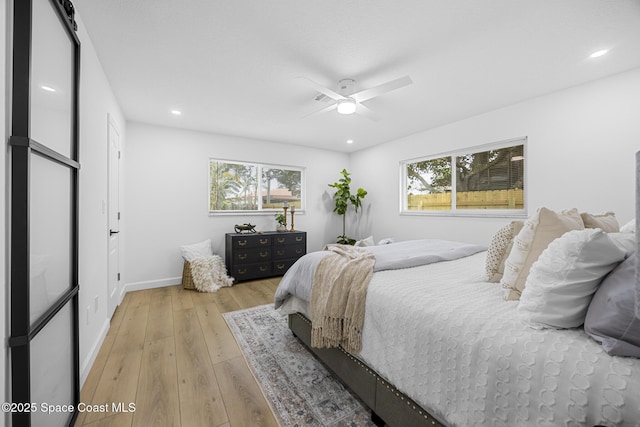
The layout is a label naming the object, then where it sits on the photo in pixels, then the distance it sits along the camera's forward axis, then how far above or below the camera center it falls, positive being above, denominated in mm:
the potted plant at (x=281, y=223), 4820 -156
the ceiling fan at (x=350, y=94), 2280 +1116
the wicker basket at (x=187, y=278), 3797 -923
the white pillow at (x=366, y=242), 4316 -457
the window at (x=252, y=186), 4535 +523
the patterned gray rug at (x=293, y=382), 1499 -1132
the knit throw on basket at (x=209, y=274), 3736 -872
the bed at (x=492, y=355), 763 -499
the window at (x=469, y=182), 3346 +483
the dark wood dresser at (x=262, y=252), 4137 -629
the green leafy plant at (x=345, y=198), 5348 +337
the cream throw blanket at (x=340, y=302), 1561 -556
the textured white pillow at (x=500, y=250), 1577 -220
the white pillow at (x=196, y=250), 3938 -546
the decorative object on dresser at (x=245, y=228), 4390 -224
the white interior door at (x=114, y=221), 2711 -69
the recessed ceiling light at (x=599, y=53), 2125 +1311
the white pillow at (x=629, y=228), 1563 -86
